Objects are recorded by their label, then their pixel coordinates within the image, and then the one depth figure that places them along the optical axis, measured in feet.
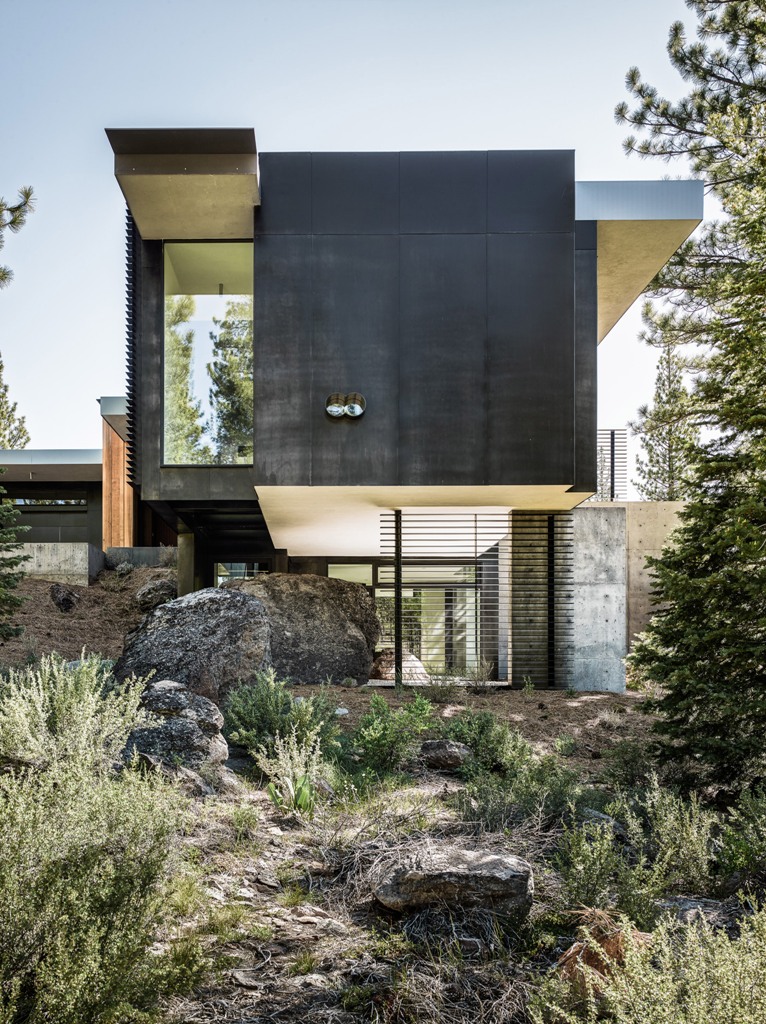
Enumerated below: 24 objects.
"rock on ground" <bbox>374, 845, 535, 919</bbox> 11.26
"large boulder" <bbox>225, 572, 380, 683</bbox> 37.19
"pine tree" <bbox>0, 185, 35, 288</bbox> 26.14
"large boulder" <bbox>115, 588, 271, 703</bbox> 25.63
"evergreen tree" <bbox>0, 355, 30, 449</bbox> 89.25
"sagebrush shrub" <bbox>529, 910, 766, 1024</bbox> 6.96
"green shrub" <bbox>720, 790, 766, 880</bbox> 12.90
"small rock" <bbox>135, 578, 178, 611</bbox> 49.32
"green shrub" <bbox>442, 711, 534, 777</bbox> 20.94
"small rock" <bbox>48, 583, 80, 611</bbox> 47.14
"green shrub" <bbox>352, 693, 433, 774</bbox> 20.72
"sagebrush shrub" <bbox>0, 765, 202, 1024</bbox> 7.93
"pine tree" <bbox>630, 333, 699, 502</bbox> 21.26
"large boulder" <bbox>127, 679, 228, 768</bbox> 17.87
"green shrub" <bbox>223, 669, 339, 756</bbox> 21.06
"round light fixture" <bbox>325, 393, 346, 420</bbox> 33.73
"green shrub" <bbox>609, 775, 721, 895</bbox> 12.89
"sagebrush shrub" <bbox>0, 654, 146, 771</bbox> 14.47
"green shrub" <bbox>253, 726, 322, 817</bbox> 16.42
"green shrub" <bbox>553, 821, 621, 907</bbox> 11.29
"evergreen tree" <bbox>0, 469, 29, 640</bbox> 29.96
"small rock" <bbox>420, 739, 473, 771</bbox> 21.63
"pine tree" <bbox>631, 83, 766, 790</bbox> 18.43
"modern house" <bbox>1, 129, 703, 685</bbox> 33.91
